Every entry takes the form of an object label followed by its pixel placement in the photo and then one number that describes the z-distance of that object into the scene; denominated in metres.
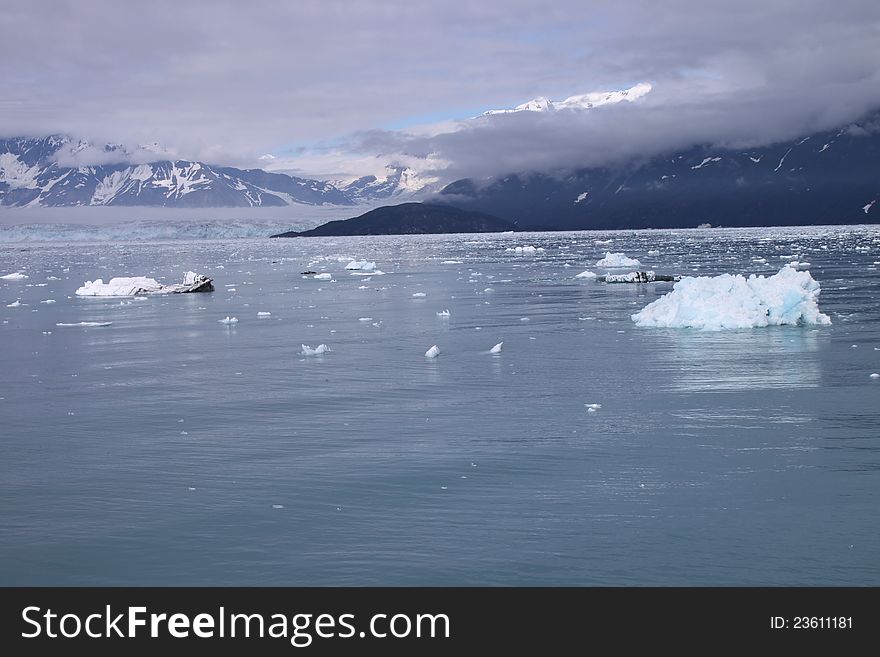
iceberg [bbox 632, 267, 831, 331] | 24.89
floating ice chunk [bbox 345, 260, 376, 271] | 59.41
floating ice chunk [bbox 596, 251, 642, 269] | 57.88
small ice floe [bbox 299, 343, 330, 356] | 21.93
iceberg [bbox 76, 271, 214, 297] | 42.62
